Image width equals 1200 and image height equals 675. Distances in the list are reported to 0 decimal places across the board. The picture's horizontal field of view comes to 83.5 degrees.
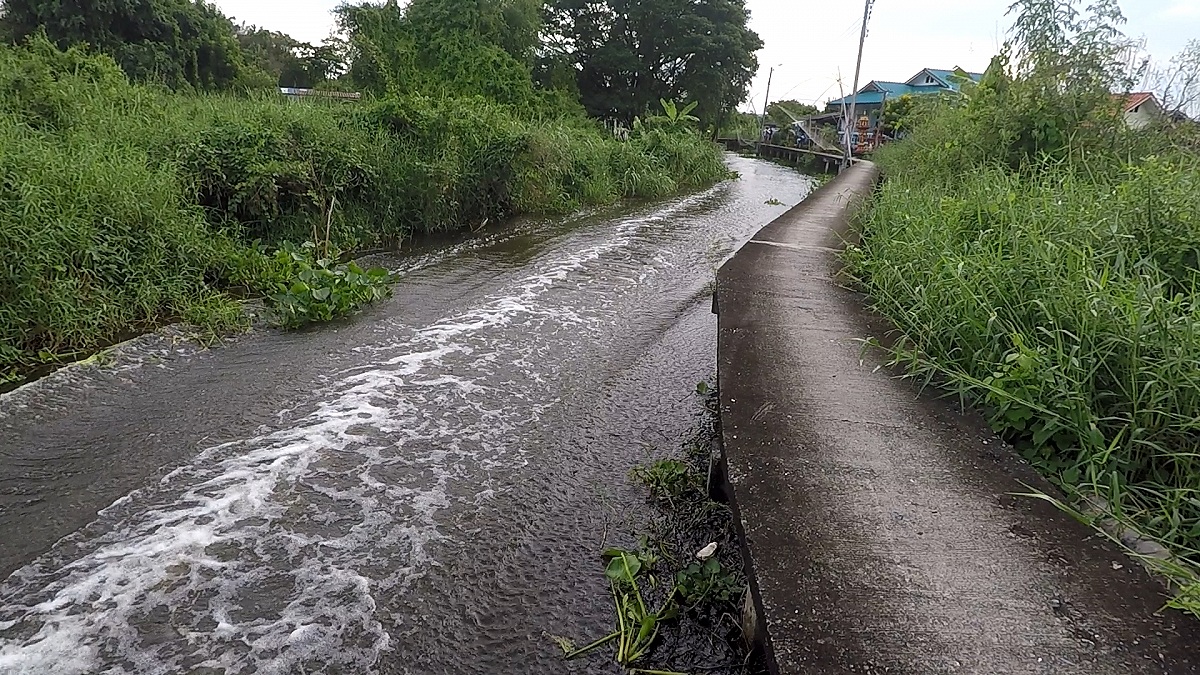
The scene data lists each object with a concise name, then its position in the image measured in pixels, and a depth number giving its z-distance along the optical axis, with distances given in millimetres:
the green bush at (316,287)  5887
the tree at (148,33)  16109
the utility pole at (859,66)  25250
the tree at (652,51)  32188
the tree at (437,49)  15852
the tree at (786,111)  48769
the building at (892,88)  37375
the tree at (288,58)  21047
